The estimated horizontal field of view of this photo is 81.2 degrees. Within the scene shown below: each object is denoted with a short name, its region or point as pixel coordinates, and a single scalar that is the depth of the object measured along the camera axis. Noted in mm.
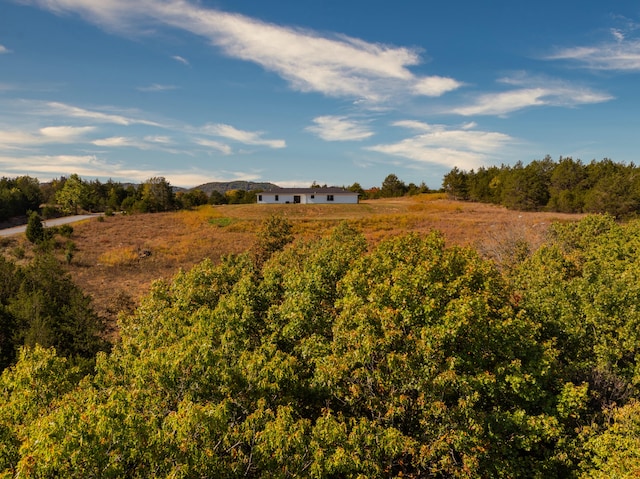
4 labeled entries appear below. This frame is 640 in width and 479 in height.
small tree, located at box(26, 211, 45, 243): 62469
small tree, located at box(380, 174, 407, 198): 158500
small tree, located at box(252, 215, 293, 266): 45209
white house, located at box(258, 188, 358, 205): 107188
